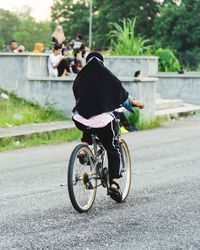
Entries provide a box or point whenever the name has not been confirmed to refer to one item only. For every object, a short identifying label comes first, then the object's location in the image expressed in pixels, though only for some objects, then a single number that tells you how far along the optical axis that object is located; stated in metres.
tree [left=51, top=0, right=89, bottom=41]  89.44
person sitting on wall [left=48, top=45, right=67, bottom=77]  21.28
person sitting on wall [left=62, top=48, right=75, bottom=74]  21.67
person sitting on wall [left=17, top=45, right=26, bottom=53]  24.47
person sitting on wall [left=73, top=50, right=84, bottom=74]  22.79
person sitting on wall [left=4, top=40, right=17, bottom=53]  23.27
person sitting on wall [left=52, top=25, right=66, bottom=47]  23.86
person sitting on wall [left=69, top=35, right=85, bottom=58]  24.11
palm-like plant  24.91
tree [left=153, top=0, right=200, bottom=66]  68.75
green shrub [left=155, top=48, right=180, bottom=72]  29.33
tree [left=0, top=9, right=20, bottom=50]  152.75
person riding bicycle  8.27
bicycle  7.91
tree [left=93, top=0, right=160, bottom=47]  77.94
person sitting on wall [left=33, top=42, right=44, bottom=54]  24.06
